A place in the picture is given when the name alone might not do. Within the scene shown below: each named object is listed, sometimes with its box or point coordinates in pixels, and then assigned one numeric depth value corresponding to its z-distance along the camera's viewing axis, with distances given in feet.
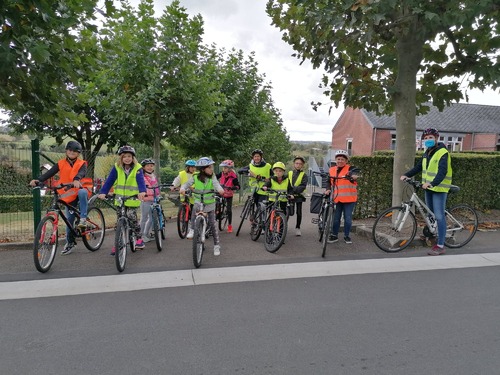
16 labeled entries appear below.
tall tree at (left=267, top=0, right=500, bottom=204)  18.95
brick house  122.72
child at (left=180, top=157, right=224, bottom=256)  19.53
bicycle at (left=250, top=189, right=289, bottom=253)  20.80
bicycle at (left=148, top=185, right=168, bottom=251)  20.89
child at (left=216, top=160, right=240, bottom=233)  26.11
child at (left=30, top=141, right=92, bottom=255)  19.11
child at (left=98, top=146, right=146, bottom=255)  18.98
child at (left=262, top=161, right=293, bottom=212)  23.11
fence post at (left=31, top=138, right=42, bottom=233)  21.80
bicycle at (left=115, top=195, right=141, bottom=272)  17.02
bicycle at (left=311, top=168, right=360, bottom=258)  20.48
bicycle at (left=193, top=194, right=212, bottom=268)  17.78
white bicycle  21.18
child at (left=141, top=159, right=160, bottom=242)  21.95
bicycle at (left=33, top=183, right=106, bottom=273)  16.71
